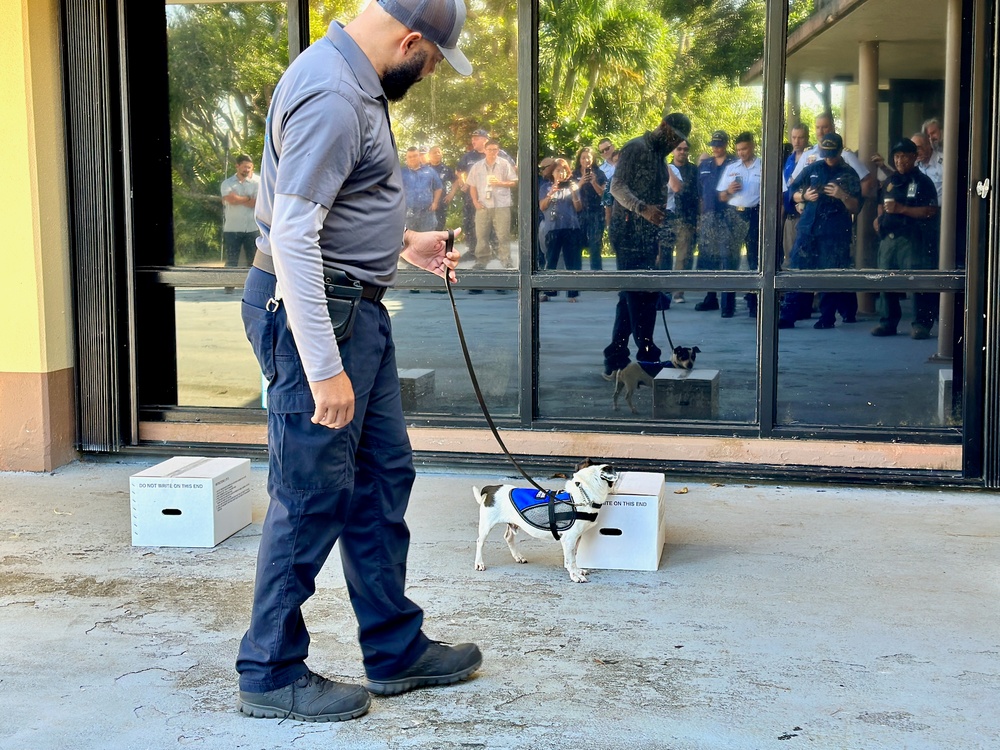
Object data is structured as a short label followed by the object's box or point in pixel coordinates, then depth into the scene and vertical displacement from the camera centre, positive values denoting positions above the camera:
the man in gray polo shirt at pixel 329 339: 2.94 -0.17
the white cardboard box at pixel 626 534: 4.54 -1.06
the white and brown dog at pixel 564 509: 4.39 -0.93
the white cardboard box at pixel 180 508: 4.93 -1.02
